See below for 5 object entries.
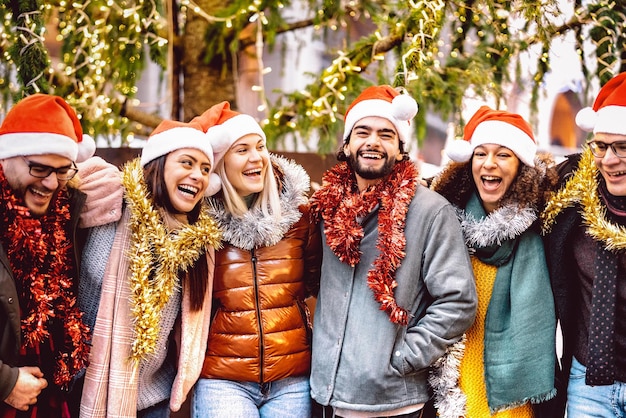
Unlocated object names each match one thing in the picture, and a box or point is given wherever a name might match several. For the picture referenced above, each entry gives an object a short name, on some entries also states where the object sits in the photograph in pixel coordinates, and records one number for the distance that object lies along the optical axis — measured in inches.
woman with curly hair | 98.0
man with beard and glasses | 84.2
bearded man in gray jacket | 96.0
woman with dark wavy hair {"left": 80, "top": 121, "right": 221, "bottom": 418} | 95.1
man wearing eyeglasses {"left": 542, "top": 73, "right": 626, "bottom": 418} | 93.7
